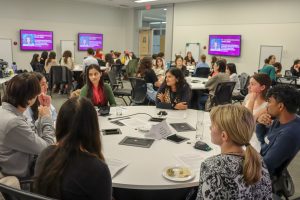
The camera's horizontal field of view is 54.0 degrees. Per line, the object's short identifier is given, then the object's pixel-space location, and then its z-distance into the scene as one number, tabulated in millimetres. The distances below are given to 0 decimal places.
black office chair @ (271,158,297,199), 1983
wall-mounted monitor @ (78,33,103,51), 11977
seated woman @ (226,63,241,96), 6055
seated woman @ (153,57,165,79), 7077
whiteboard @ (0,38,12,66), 9844
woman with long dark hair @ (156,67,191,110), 3758
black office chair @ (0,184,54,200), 1034
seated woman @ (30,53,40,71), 8692
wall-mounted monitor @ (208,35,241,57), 9859
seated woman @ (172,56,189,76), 7227
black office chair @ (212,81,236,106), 5086
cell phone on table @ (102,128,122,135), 2542
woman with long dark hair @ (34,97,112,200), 1228
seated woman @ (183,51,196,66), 10266
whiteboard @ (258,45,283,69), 8903
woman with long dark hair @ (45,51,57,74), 7995
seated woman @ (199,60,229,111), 5270
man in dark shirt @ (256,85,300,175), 1898
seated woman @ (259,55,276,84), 7039
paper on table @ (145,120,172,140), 2478
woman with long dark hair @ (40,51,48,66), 9139
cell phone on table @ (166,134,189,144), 2404
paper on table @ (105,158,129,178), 1796
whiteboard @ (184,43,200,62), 11094
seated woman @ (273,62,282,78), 7730
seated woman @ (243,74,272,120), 2984
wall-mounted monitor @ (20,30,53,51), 10359
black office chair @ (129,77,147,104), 5071
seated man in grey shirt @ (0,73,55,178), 1877
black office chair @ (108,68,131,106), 6071
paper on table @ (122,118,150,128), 2814
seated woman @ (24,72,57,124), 2615
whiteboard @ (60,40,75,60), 11383
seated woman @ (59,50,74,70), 8273
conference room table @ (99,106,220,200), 1689
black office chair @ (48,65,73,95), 7488
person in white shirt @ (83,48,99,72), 8109
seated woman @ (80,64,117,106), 3588
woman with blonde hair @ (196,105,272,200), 1299
